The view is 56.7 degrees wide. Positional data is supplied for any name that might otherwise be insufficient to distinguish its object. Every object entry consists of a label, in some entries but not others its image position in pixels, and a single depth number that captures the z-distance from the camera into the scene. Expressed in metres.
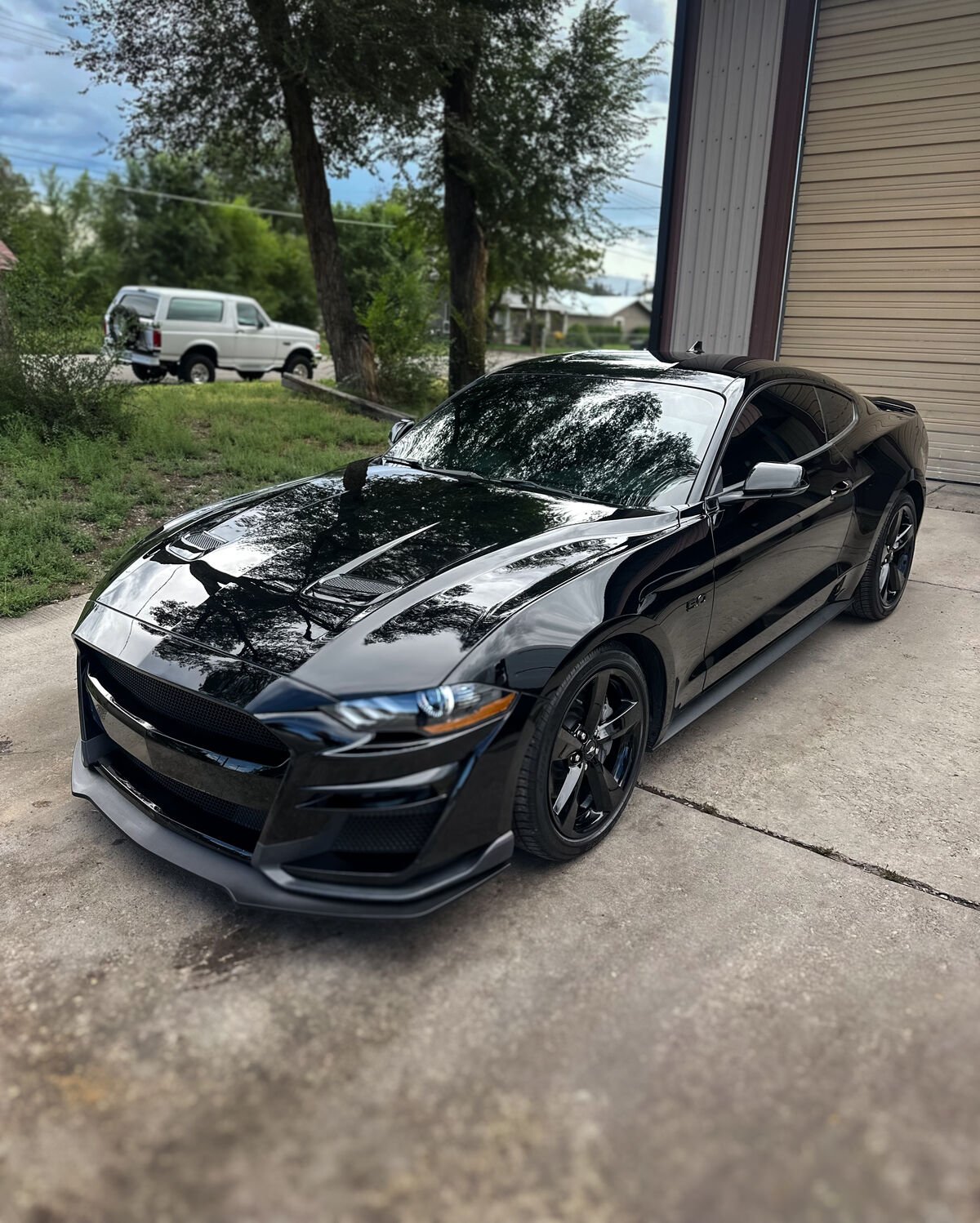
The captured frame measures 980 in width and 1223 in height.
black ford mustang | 2.35
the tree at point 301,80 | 10.61
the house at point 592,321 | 74.85
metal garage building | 8.24
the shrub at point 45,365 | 7.39
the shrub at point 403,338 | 13.02
